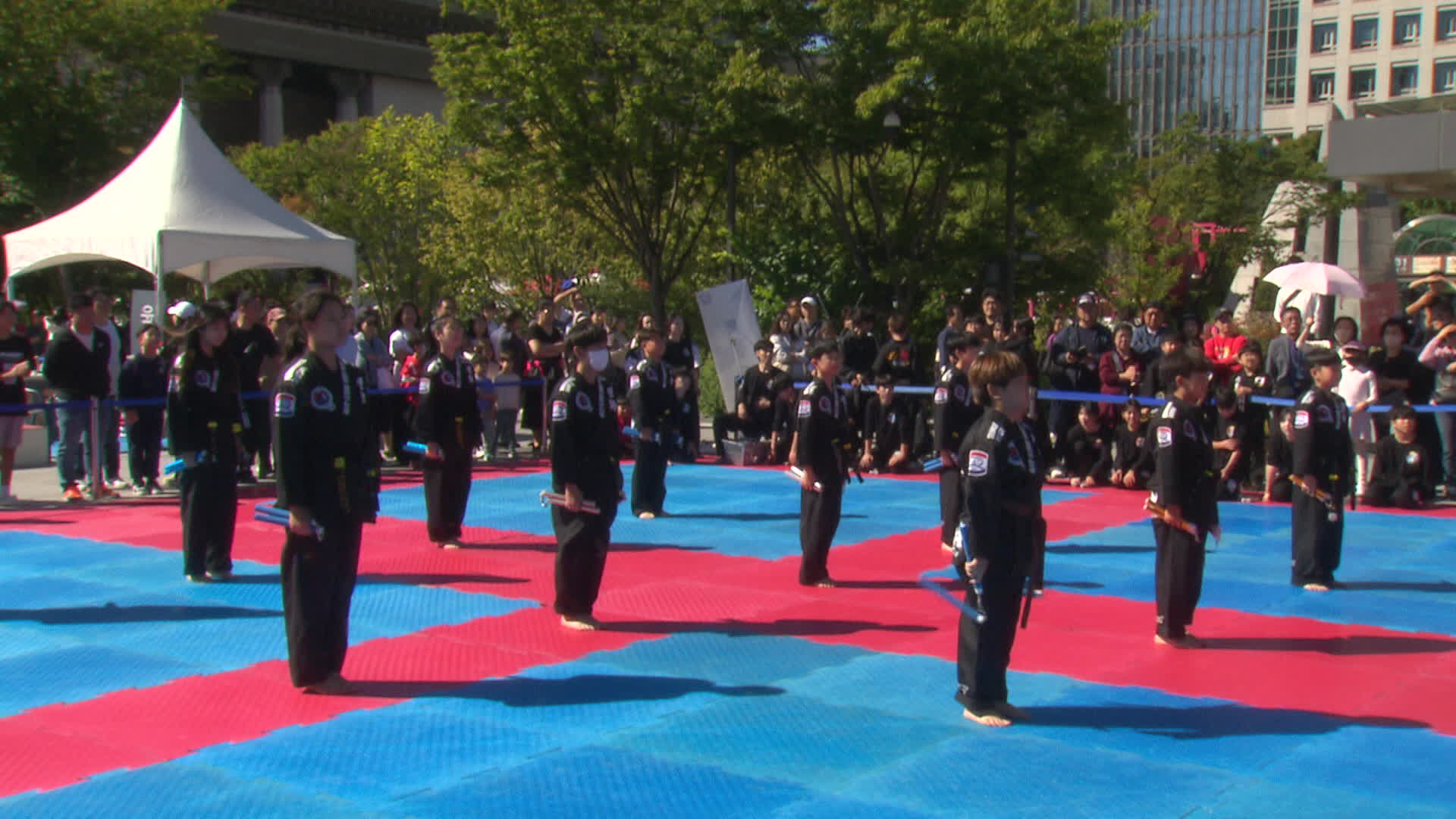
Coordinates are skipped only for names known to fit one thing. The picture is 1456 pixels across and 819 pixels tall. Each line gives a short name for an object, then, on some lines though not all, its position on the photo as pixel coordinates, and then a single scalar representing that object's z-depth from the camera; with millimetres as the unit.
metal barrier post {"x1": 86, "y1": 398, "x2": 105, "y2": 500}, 13008
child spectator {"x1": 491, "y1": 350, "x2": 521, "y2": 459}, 17328
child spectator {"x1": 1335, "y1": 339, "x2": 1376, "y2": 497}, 12844
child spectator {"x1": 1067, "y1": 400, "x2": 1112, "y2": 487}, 14859
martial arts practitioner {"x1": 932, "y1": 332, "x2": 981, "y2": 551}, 10211
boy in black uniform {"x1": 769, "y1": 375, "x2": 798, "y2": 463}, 10414
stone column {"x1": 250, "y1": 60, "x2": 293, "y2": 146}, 60875
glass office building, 102625
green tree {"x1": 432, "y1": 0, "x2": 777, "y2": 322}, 19891
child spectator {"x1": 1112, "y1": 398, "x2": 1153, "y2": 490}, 14375
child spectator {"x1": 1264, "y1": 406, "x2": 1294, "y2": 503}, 13836
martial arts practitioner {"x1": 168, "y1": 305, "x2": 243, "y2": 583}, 9109
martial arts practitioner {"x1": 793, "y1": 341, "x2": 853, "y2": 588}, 9109
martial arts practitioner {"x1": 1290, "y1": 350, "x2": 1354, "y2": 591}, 9039
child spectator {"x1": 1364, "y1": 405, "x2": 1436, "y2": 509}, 13430
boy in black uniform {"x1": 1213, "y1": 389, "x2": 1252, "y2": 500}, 13672
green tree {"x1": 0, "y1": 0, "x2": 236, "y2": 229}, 28875
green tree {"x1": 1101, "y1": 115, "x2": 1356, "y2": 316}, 37438
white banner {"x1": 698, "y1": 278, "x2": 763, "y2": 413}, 18422
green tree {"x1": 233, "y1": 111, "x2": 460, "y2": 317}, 37500
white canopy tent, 14328
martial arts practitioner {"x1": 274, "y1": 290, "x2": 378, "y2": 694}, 6320
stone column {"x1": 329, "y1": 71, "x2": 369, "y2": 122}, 64812
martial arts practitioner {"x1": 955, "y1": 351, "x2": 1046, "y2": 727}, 5957
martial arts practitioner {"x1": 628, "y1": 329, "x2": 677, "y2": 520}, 12141
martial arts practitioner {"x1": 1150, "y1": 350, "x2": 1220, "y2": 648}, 7492
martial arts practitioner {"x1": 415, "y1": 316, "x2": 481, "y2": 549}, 10477
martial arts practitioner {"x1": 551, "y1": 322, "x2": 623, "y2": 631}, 7754
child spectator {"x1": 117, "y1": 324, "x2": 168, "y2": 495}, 13367
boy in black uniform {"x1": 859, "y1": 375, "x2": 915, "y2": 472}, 15938
